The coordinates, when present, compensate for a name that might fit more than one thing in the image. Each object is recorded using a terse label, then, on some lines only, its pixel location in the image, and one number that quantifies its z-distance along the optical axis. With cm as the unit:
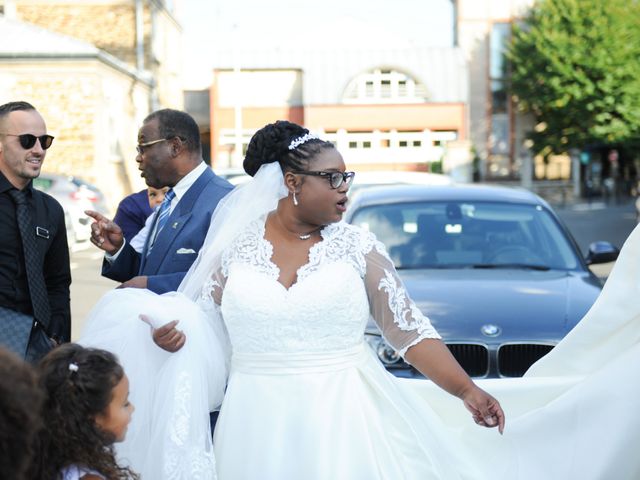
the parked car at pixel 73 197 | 2124
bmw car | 537
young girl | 251
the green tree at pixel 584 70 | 5250
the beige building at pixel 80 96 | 3155
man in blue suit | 422
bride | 344
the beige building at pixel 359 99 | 5700
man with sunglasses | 394
